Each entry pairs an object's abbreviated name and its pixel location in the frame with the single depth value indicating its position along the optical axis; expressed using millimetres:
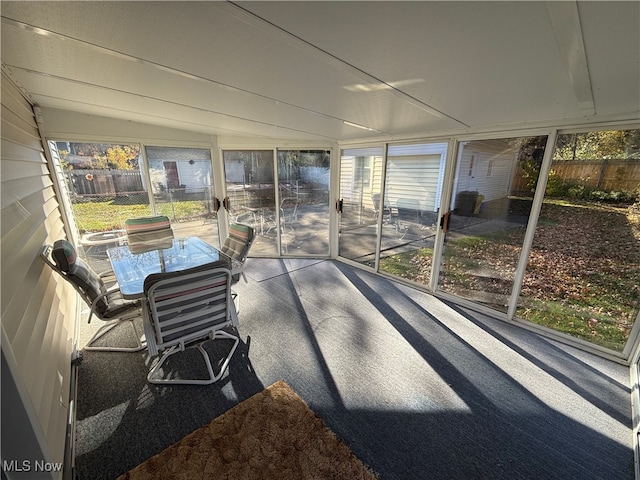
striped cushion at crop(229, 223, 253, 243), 2687
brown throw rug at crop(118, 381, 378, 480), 1354
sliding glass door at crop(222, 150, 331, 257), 4266
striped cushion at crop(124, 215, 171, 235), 3125
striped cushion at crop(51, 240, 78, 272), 1735
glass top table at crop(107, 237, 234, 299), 1994
